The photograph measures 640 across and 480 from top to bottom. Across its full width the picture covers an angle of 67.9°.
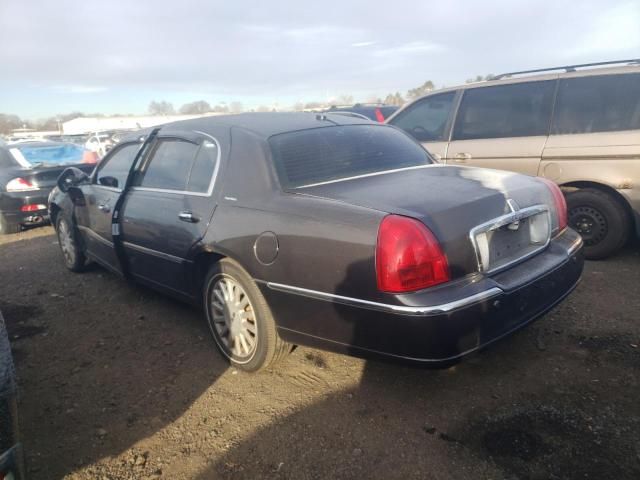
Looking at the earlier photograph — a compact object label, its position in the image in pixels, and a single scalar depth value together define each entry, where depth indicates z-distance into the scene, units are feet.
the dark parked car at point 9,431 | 4.98
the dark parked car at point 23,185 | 25.03
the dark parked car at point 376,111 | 32.24
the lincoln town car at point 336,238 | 7.53
